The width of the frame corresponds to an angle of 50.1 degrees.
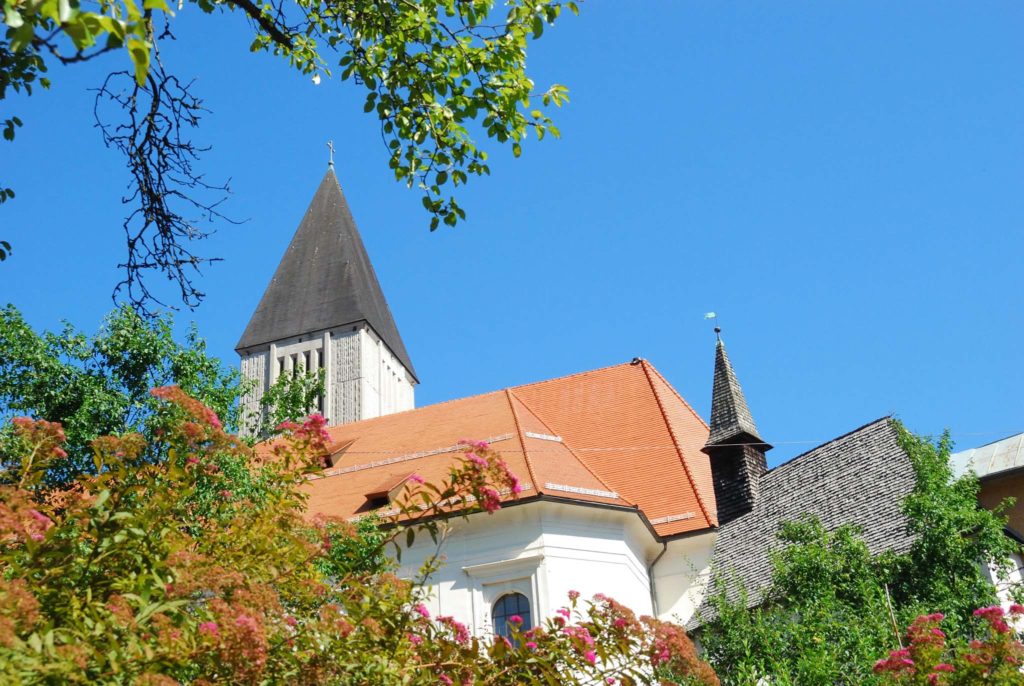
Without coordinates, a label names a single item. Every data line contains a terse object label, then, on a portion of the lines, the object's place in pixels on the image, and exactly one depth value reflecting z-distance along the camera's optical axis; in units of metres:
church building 20.55
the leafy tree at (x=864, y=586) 15.34
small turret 23.06
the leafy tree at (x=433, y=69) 8.35
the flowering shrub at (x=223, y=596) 3.91
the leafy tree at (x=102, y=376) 19.31
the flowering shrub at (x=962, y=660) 8.10
